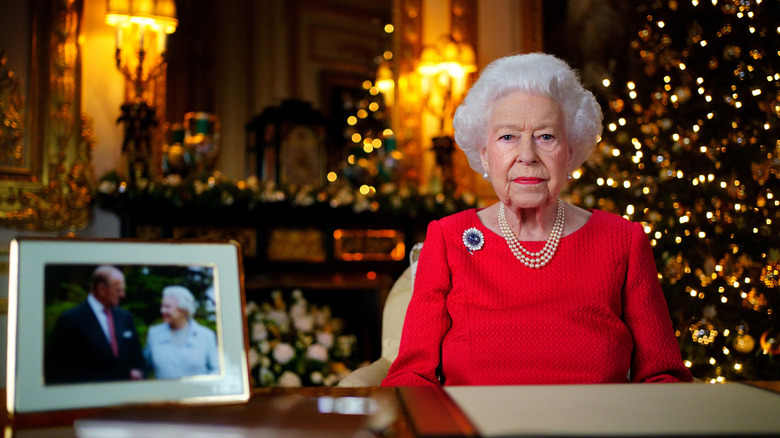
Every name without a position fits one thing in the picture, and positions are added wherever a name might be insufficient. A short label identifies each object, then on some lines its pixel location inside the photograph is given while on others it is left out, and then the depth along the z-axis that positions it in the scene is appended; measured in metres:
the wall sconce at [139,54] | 3.83
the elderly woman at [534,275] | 1.47
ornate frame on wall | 3.65
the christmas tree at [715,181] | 3.45
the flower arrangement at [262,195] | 3.68
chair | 2.10
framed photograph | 0.86
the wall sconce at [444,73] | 4.77
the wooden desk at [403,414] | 0.81
